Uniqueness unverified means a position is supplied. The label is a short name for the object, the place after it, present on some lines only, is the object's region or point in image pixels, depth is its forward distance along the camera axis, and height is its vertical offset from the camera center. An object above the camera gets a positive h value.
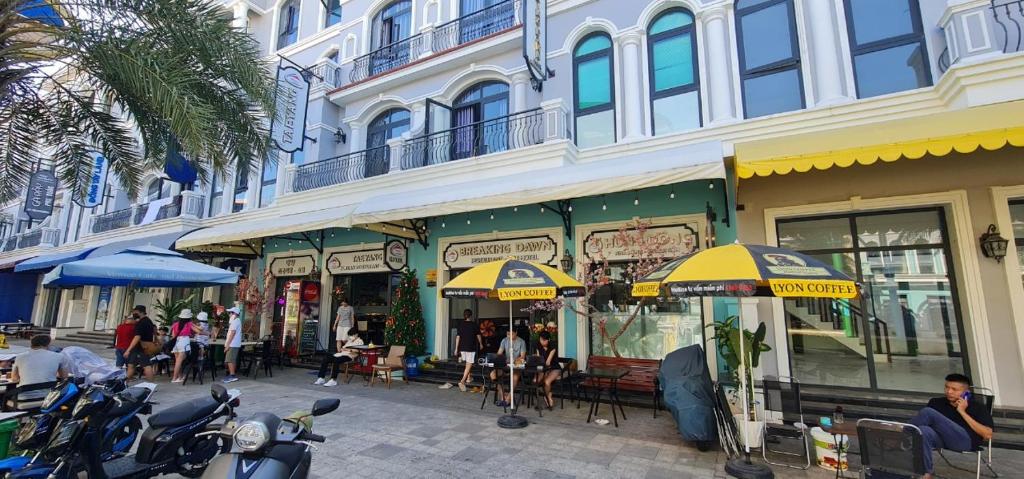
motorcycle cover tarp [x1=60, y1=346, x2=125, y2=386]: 5.27 -0.68
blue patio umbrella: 8.19 +0.70
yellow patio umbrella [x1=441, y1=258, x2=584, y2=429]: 6.16 +0.32
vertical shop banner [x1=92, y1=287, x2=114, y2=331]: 19.62 -0.03
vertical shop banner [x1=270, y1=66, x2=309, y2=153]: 12.59 +5.34
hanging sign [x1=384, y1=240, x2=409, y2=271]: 11.67 +1.33
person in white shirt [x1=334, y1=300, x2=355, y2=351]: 10.98 -0.38
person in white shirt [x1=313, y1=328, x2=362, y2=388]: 9.52 -1.13
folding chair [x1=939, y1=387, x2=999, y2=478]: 4.41 -0.94
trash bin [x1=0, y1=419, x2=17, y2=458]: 4.02 -1.14
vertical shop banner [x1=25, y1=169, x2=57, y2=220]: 18.53 +4.70
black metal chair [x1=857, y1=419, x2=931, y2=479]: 3.62 -1.18
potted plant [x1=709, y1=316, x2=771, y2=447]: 5.11 -0.63
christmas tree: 10.33 -0.36
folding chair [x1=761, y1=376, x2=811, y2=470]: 5.22 -1.39
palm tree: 5.82 +3.25
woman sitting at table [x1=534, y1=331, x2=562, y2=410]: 7.53 -1.06
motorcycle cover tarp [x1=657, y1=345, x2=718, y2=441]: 5.29 -1.07
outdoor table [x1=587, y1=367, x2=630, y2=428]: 6.44 -1.03
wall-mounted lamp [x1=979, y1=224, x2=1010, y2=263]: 6.07 +0.82
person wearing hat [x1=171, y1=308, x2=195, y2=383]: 9.48 -0.67
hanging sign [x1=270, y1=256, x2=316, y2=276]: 13.54 +1.25
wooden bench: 7.57 -1.19
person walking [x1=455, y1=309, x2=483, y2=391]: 8.98 -0.75
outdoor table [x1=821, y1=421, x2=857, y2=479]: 4.67 -1.34
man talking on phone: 4.23 -1.12
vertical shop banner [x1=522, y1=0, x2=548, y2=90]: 9.68 +5.93
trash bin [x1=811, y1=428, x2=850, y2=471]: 4.79 -1.56
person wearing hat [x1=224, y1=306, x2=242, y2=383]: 9.89 -0.79
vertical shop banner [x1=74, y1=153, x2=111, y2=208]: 18.31 +5.09
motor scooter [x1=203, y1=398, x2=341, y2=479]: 2.78 -0.92
